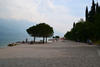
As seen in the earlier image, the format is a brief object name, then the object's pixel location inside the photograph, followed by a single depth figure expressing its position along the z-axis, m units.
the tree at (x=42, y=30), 27.01
